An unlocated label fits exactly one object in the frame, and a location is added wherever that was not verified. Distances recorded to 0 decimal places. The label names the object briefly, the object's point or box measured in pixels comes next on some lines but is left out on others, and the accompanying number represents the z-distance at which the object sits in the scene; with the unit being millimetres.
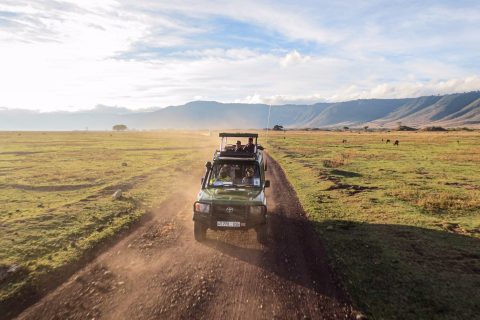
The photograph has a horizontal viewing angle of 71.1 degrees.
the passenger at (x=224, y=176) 12609
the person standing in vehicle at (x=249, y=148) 15047
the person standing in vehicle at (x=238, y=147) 14856
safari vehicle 10711
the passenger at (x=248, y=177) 12383
